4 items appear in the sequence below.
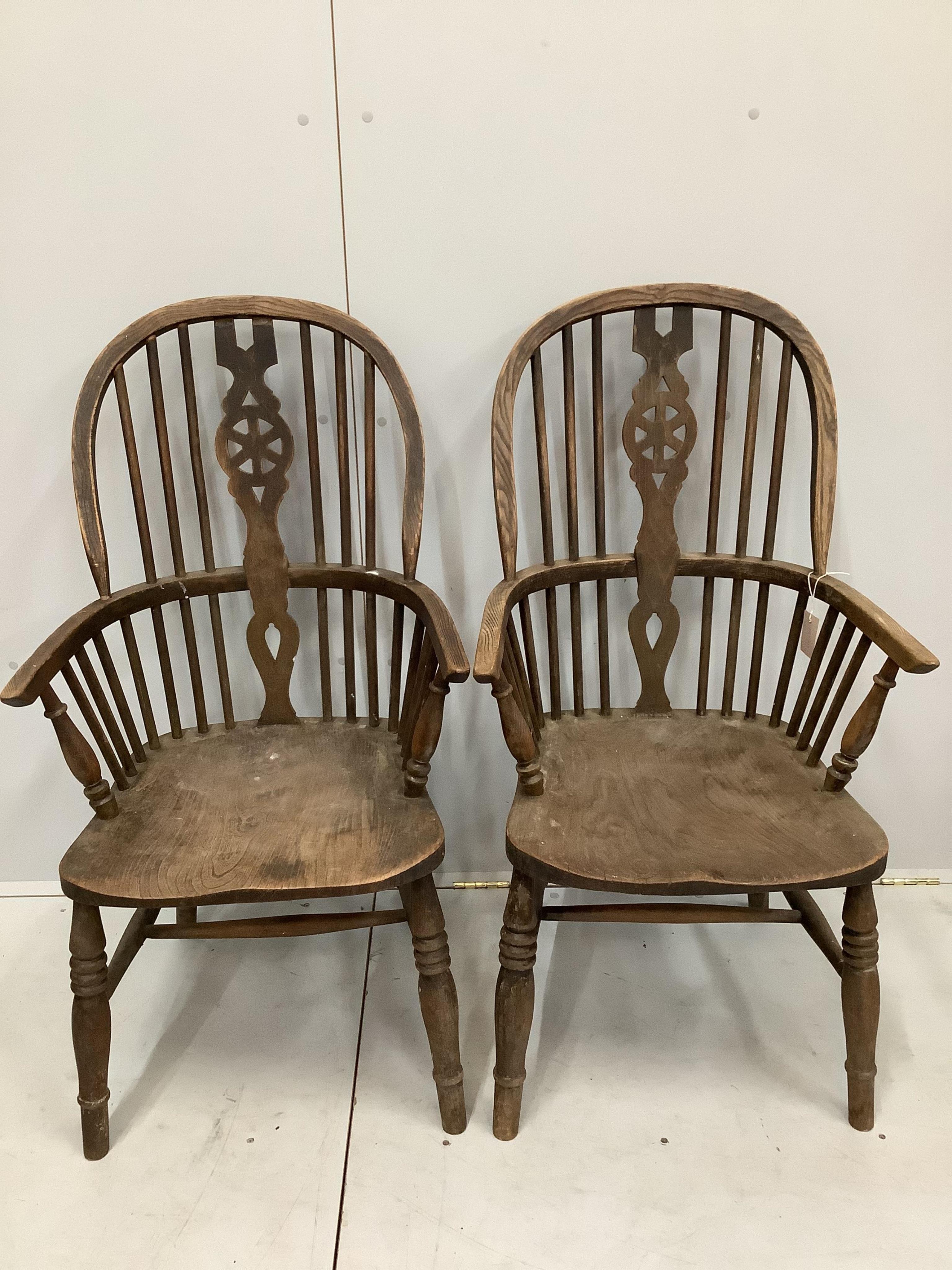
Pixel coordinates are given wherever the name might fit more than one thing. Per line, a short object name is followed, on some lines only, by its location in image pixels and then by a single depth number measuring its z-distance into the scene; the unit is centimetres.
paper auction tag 150
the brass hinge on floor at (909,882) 186
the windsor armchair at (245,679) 120
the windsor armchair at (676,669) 119
